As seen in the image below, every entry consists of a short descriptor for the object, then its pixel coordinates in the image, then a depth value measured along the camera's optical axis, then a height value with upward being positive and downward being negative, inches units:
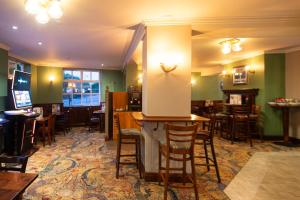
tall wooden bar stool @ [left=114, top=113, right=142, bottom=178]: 143.5 -24.5
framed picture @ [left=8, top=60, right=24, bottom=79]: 268.7 +42.0
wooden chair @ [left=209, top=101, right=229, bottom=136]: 268.2 -26.9
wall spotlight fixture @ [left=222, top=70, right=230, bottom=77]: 336.5 +37.4
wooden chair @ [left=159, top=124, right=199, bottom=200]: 112.7 -26.5
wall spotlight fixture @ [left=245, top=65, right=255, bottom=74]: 281.1 +37.4
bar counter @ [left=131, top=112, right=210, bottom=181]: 139.3 -30.3
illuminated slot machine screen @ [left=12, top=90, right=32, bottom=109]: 197.7 -0.8
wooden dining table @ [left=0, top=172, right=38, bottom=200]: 56.4 -24.5
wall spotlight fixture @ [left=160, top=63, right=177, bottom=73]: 138.8 +19.3
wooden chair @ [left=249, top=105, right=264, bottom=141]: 261.9 -31.1
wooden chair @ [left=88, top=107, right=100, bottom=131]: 322.6 -33.1
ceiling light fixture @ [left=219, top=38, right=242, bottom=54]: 206.9 +51.1
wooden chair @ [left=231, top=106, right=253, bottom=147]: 242.1 -22.8
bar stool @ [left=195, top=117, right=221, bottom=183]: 138.4 -24.2
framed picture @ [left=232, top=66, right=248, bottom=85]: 296.5 +30.5
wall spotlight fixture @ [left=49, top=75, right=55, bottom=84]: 356.8 +32.4
